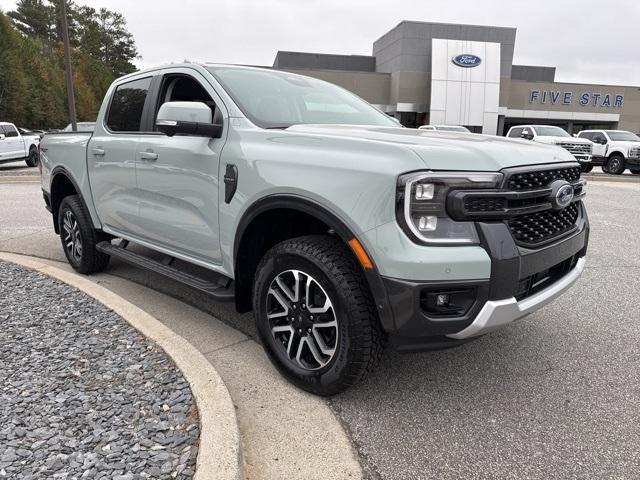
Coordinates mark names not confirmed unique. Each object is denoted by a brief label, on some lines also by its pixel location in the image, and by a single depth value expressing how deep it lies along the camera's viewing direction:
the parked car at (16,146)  18.77
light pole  21.15
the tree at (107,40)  65.88
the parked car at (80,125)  19.64
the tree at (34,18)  58.47
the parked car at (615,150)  19.42
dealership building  42.66
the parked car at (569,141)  19.92
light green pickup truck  2.30
